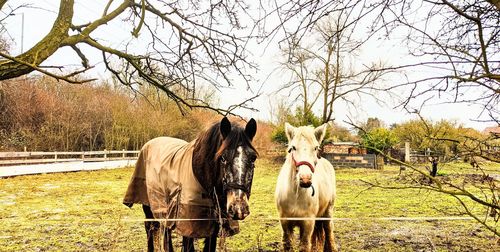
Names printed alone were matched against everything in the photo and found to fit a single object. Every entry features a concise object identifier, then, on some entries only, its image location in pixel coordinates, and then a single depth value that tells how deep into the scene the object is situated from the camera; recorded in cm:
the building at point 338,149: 2527
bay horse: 265
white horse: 377
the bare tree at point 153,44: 398
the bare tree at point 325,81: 2002
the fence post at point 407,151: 2608
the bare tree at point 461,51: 180
